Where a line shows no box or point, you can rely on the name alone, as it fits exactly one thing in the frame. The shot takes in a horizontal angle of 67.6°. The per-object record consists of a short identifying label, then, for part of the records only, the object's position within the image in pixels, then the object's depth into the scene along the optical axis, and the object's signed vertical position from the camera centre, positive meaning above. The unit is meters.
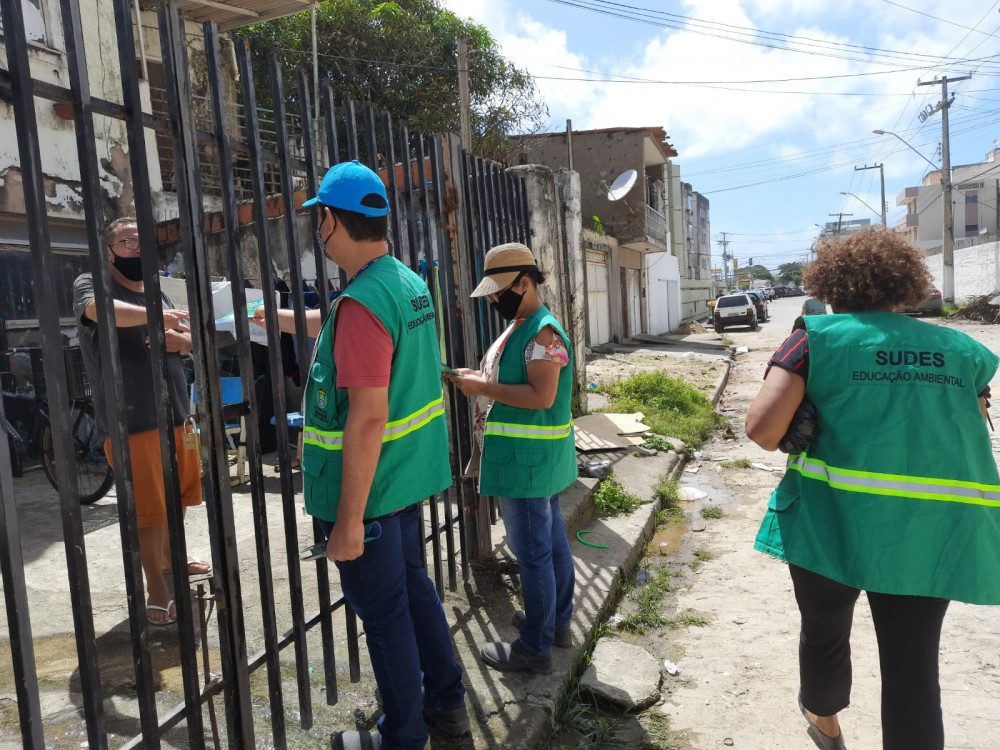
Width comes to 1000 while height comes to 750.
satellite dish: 17.02 +2.71
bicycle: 6.00 -0.71
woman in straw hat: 2.91 -0.50
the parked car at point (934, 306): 26.80 -0.95
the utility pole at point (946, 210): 30.64 +2.78
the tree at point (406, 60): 16.69 +5.84
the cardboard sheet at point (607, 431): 6.97 -1.27
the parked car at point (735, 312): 28.52 -0.70
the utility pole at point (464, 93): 12.81 +3.83
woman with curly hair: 2.12 -0.54
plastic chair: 5.84 -0.96
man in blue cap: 2.04 -0.32
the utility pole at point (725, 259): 88.81 +4.26
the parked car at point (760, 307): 35.22 -0.72
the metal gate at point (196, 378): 1.63 -0.12
